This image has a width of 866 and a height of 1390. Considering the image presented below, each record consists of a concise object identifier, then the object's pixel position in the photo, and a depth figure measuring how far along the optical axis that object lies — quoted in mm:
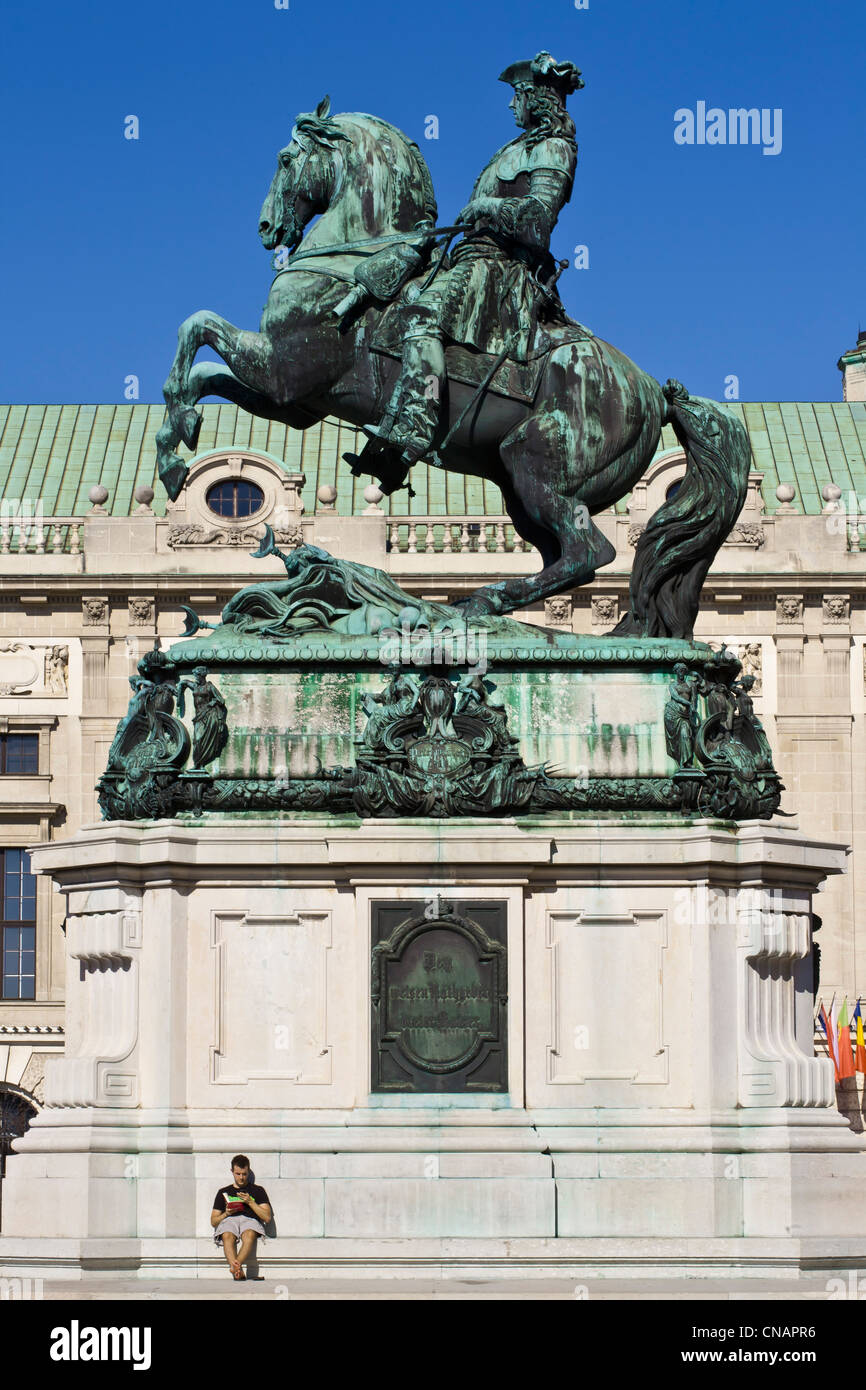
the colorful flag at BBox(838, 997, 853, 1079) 50344
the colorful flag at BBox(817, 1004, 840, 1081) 49072
